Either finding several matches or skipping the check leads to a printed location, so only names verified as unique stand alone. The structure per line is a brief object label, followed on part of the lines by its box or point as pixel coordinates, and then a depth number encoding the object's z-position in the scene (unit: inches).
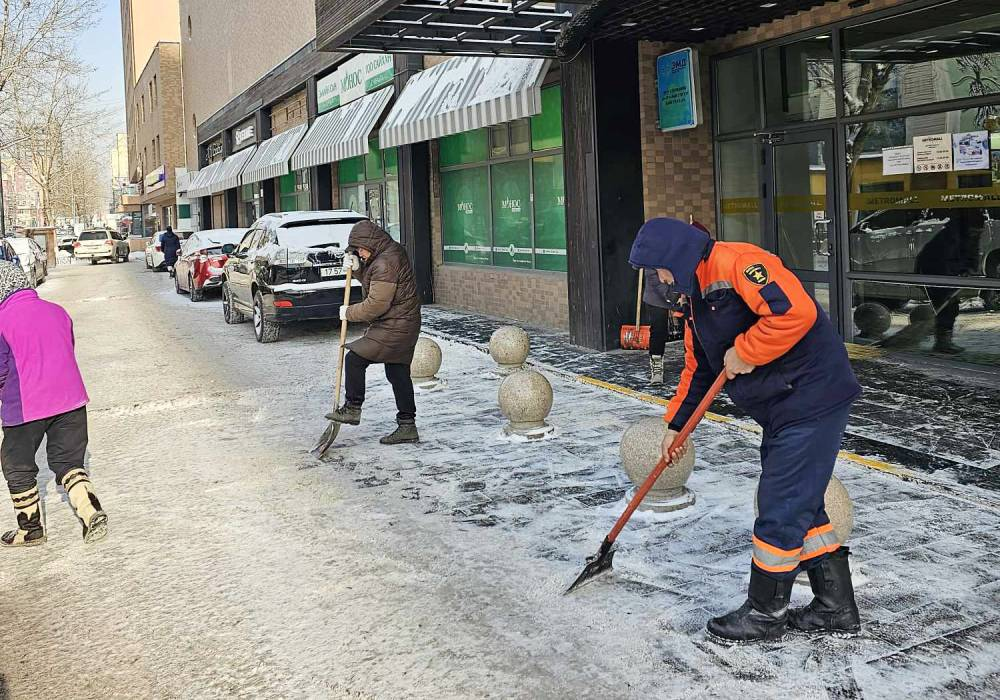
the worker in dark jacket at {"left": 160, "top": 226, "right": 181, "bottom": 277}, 1462.5
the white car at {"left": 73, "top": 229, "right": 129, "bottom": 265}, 2033.7
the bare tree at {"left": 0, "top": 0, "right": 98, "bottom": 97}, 1680.6
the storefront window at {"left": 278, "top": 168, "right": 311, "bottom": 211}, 1141.7
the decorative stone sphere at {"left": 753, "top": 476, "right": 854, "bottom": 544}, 184.4
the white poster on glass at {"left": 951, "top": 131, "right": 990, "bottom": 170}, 357.4
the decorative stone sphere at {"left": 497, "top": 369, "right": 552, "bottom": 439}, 311.7
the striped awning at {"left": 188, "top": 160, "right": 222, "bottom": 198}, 1622.8
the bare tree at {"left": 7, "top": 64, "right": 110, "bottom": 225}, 1780.3
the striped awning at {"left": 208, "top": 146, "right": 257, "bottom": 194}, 1335.9
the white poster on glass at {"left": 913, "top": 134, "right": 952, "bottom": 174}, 372.5
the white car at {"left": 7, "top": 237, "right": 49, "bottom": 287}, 1202.3
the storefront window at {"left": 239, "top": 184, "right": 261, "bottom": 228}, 1461.6
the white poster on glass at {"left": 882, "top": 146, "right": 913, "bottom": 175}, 388.2
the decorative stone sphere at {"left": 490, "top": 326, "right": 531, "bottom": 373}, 433.7
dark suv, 558.3
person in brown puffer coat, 300.8
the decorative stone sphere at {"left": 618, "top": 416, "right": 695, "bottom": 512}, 231.5
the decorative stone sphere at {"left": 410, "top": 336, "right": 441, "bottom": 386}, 413.1
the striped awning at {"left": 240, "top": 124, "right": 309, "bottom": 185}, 1051.9
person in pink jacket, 223.5
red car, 911.0
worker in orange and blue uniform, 149.2
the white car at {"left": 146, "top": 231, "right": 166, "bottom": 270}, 1549.3
